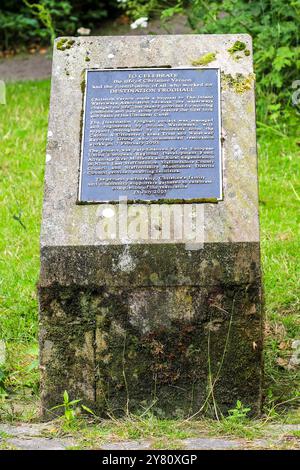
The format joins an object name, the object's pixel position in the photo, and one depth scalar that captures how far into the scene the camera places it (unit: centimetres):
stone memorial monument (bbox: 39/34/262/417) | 439
